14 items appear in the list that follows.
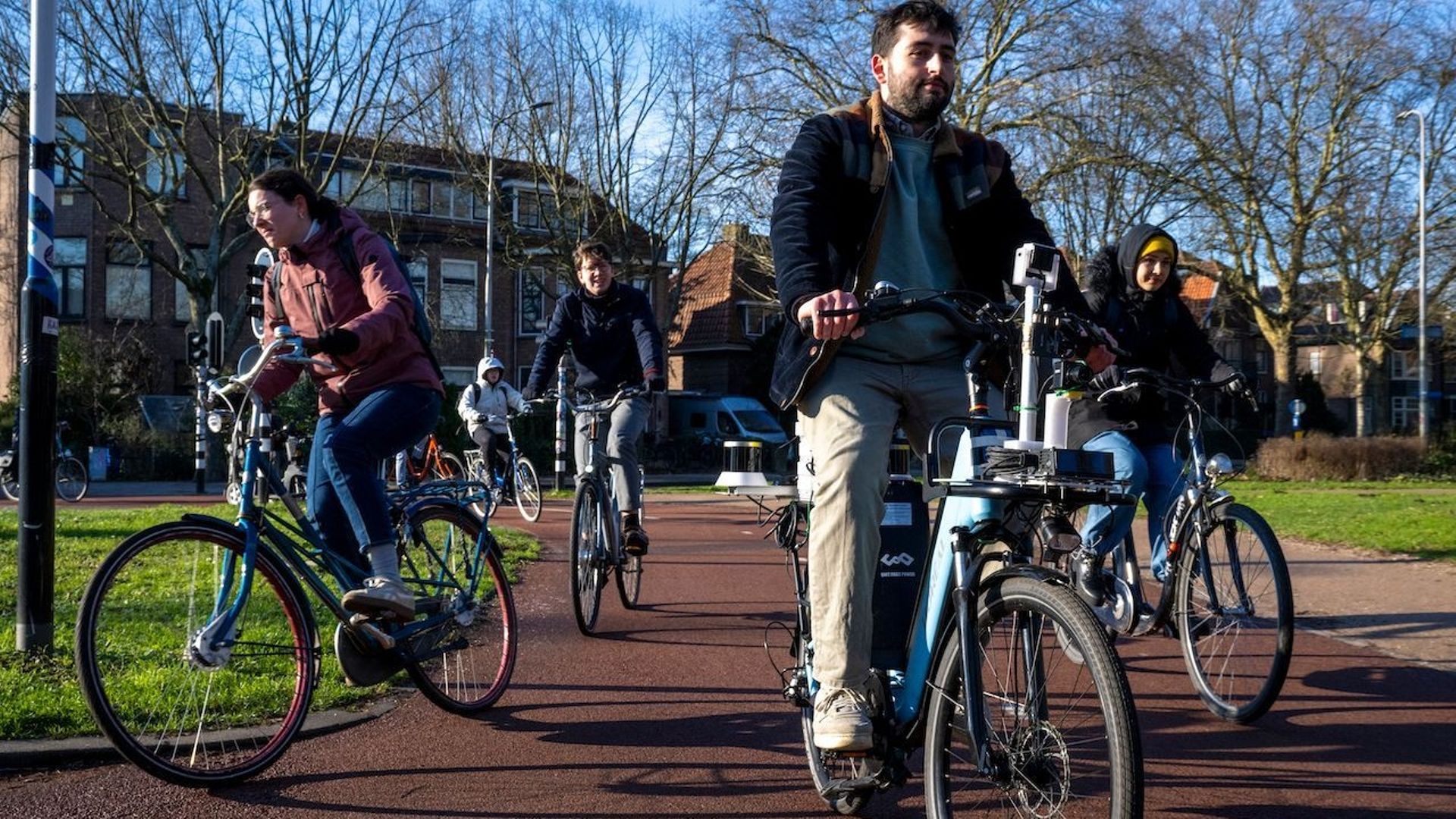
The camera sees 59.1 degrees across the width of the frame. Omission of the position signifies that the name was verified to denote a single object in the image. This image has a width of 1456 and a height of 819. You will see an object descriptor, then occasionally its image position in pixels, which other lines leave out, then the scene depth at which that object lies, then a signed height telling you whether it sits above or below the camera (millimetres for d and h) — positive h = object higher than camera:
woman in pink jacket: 4227 +181
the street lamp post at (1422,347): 32722 +2348
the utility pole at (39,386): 5156 +106
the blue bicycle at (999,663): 2447 -501
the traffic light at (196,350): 20303 +1081
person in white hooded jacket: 15366 +69
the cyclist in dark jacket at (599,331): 7414 +502
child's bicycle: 15102 -795
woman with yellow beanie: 5582 +328
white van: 38406 +21
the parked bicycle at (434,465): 17281 -674
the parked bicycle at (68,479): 21625 -1121
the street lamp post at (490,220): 28766 +4697
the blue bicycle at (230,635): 3713 -696
